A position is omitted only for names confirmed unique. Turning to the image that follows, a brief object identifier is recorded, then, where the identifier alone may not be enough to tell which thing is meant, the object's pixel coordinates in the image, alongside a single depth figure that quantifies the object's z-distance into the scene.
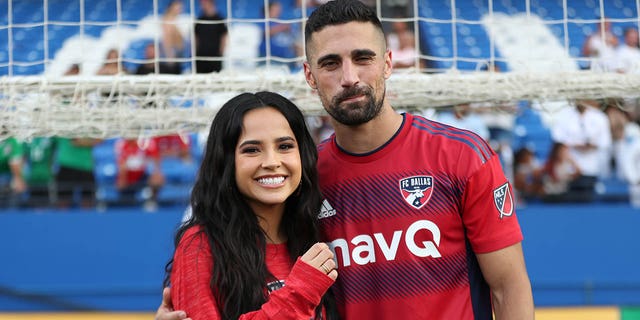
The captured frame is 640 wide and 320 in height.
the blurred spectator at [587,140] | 6.90
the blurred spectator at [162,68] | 4.84
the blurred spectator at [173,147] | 7.04
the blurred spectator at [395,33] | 6.12
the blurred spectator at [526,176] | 6.89
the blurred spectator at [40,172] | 6.85
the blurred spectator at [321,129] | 6.76
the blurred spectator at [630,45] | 6.56
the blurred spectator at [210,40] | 4.95
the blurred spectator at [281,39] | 5.86
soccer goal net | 3.38
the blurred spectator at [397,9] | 6.02
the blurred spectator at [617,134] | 6.96
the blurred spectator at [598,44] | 6.38
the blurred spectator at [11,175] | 6.87
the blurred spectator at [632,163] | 6.92
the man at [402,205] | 2.38
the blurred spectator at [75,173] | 6.84
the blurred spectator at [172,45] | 4.77
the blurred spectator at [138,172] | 6.91
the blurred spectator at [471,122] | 6.64
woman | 2.14
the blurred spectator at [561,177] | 6.78
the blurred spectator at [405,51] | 5.20
